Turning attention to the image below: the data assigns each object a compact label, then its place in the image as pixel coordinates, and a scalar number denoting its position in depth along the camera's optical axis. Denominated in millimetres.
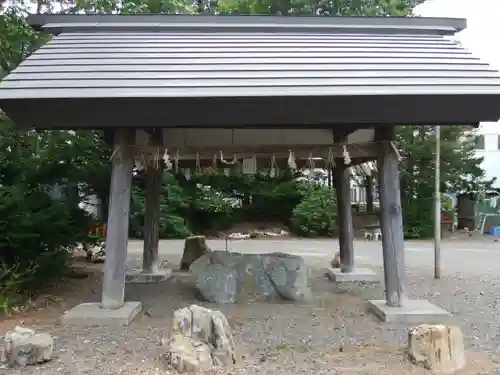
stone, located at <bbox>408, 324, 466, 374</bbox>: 4039
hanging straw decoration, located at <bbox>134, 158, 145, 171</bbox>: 6254
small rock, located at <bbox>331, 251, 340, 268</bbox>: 9998
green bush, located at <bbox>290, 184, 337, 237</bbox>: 18109
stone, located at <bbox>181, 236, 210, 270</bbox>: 10055
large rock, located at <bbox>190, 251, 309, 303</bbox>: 7008
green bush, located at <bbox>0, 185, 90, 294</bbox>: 6918
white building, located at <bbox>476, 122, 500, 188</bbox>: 24125
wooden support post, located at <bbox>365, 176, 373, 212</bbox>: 20642
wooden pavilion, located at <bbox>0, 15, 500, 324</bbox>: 5281
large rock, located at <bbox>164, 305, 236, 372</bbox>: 4105
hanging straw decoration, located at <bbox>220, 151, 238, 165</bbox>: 6203
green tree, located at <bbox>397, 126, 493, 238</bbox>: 17484
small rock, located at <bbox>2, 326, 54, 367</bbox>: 4160
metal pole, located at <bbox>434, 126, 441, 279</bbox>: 9328
